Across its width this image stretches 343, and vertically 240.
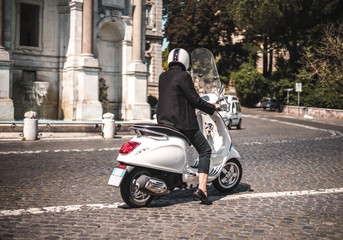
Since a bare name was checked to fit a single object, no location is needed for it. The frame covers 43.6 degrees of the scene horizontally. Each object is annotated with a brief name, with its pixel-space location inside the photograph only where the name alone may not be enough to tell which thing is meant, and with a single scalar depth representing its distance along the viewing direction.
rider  5.21
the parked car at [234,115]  24.00
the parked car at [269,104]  51.56
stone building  20.33
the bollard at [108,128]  16.33
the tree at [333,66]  35.88
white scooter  5.01
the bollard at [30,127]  14.76
